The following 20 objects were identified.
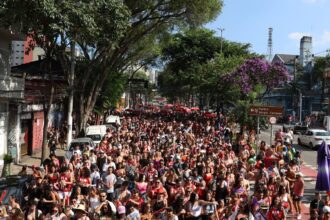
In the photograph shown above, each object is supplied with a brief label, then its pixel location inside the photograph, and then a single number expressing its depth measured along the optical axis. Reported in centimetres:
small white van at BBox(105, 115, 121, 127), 4108
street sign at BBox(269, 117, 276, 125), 2522
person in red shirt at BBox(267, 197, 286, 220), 1126
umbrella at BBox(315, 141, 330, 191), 1432
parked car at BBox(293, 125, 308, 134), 4437
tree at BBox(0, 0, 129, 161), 1556
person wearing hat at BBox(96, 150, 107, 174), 1666
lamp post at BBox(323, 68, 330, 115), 5398
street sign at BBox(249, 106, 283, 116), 2352
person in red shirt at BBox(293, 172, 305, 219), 1428
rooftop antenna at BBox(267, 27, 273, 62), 12269
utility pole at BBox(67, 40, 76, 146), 2378
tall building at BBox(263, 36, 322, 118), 8975
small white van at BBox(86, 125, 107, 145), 2865
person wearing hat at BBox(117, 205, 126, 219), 1115
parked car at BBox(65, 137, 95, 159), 2227
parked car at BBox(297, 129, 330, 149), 3284
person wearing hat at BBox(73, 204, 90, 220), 1008
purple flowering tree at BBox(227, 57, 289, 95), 3594
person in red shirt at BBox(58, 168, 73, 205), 1335
